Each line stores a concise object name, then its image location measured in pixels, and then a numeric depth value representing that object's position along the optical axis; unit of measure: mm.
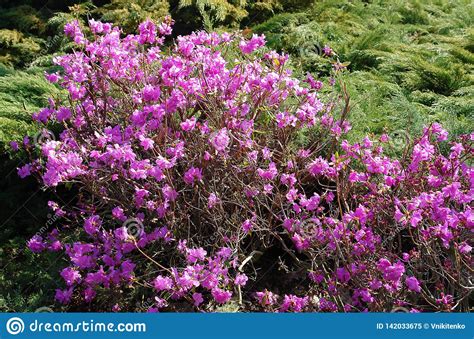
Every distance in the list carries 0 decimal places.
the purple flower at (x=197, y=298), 2840
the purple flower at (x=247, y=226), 3086
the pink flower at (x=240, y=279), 3002
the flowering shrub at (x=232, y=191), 2805
